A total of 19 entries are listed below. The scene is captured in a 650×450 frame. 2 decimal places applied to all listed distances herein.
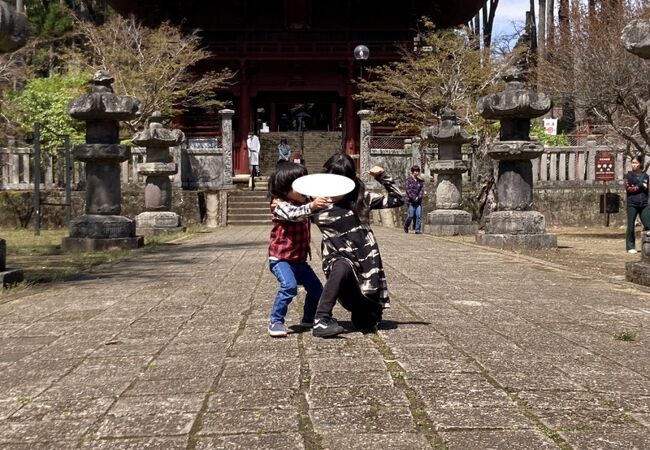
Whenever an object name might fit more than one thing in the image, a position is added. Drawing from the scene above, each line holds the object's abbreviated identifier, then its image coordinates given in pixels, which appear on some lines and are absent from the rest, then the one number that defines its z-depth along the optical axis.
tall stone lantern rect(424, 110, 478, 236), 14.77
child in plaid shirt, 4.16
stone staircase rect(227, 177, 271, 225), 18.97
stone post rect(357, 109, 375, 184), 20.20
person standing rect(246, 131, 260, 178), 21.84
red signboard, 18.05
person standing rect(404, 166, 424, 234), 14.80
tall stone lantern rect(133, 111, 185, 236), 14.73
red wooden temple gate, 26.25
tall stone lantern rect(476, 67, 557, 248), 10.93
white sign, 23.69
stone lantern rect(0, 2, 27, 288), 6.00
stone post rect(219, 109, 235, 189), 20.36
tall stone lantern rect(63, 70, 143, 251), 10.60
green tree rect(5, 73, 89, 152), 23.82
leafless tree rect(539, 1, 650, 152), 14.55
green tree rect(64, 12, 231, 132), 21.47
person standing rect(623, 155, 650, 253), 10.08
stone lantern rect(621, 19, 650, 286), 5.98
